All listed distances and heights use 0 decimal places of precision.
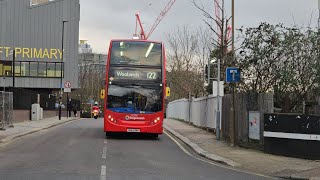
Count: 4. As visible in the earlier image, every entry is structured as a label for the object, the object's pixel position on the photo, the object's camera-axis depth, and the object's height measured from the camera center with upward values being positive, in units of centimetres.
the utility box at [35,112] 3869 -137
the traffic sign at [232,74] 1873 +85
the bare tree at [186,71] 4669 +265
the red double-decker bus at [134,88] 2150 +33
